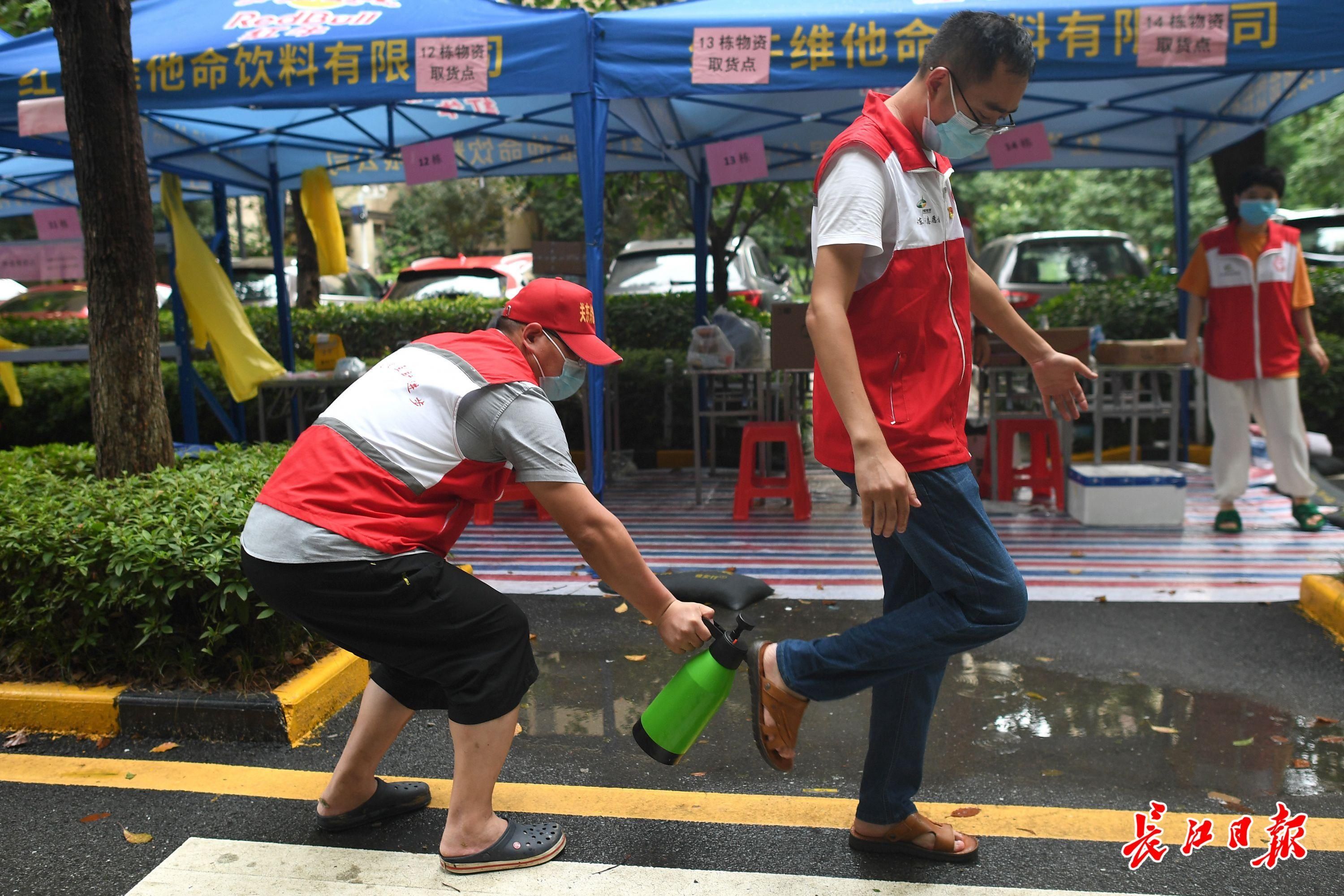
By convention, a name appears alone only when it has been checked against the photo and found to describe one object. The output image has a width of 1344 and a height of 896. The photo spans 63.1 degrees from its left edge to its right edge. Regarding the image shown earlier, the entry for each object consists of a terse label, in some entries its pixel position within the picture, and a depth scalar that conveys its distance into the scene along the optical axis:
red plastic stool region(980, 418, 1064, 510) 7.20
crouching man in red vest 2.51
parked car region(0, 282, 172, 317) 14.77
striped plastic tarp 5.39
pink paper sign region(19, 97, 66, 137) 6.31
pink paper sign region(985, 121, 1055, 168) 7.73
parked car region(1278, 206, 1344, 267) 12.59
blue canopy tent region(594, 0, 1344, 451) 5.55
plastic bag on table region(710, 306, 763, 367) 7.62
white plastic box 6.61
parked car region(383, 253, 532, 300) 13.70
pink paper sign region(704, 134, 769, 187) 7.69
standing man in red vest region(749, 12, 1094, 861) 2.36
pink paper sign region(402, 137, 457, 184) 8.20
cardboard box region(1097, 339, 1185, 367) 7.35
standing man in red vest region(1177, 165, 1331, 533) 6.21
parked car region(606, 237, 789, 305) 11.76
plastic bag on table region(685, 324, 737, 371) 7.23
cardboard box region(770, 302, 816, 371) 6.72
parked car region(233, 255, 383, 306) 15.81
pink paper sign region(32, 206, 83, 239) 9.84
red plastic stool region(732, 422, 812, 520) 7.05
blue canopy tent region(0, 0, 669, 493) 5.80
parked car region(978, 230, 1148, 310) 12.09
